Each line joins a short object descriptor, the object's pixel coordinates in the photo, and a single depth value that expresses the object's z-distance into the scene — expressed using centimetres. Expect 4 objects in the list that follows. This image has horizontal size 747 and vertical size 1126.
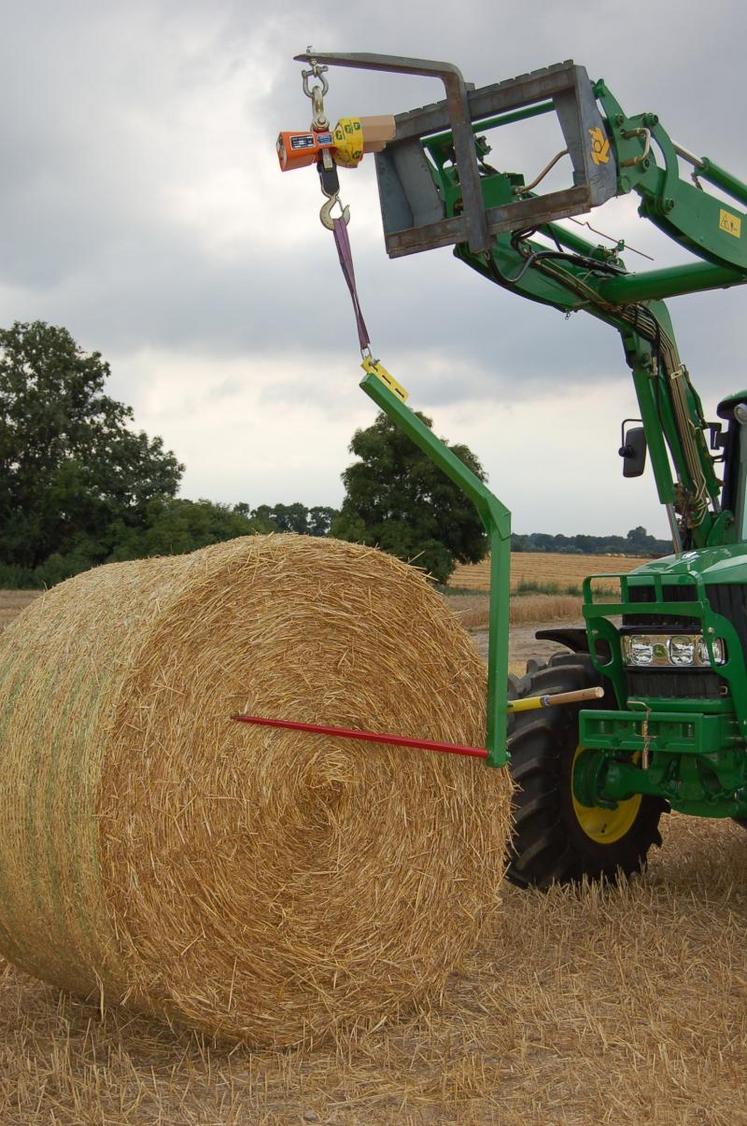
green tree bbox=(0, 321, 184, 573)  4122
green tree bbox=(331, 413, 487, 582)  3884
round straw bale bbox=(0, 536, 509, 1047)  404
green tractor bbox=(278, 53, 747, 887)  469
